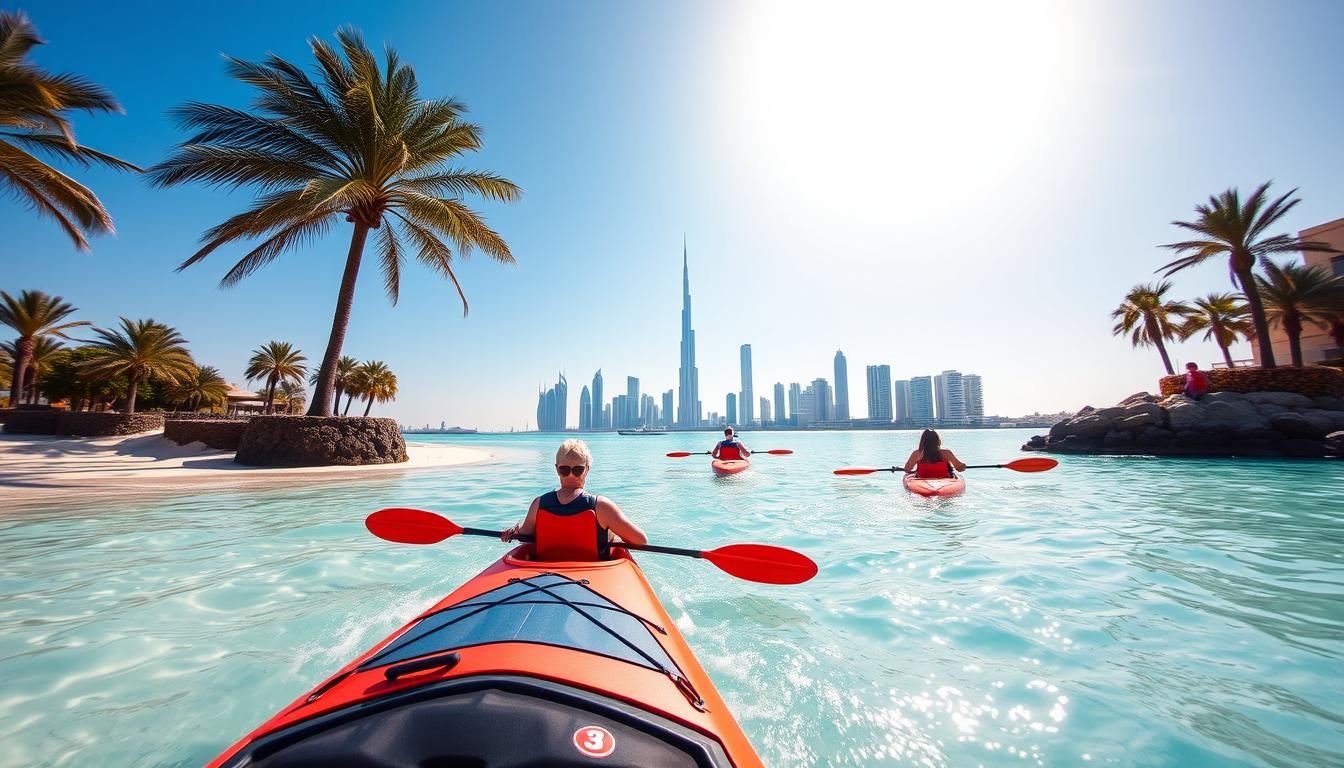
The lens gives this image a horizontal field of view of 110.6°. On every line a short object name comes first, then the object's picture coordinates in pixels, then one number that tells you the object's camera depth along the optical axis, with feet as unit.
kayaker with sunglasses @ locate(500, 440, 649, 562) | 11.36
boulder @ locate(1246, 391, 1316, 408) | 52.29
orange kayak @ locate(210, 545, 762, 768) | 4.25
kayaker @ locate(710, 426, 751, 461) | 45.68
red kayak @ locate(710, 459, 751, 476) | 41.88
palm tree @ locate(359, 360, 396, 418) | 134.10
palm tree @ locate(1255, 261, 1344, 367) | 70.23
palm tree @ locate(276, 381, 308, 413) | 168.35
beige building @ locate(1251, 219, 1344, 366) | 95.20
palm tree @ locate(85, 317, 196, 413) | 81.15
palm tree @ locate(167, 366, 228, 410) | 119.48
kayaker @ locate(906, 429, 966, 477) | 29.84
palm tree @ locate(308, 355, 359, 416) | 132.77
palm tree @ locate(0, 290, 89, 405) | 79.41
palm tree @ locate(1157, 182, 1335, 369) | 63.87
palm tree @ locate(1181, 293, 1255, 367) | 92.48
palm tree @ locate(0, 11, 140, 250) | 33.60
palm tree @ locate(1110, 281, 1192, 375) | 93.30
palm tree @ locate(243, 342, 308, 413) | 131.34
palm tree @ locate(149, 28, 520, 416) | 39.70
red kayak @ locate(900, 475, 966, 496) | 27.58
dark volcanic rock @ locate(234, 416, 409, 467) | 43.32
